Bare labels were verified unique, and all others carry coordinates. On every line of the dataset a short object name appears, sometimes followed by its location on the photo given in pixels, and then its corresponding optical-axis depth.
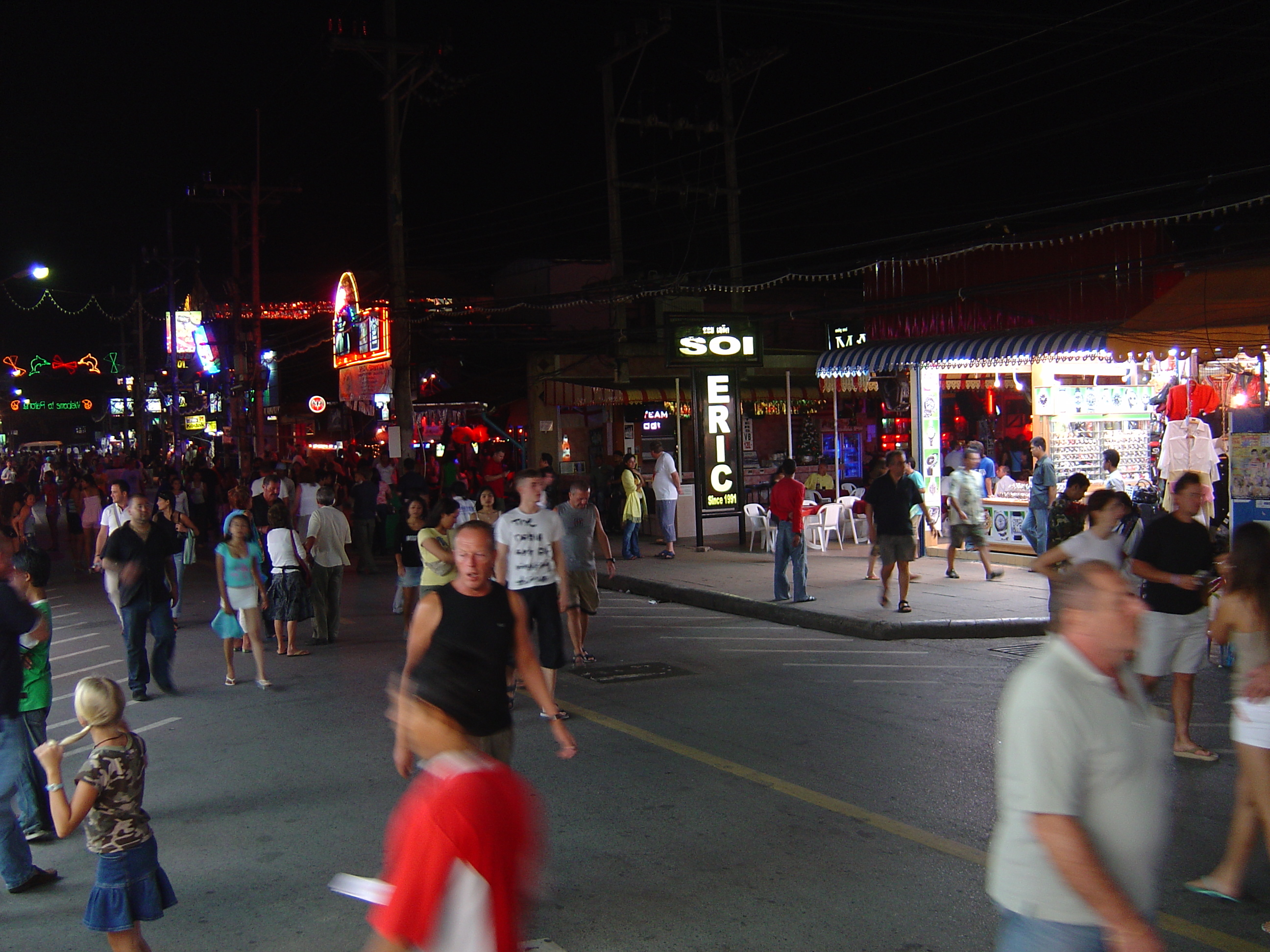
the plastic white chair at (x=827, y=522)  19.30
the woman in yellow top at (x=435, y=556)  8.69
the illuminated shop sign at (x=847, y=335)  19.41
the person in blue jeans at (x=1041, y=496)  14.90
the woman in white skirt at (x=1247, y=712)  4.57
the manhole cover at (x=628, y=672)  9.72
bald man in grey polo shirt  2.54
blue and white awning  15.02
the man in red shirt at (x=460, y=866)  2.40
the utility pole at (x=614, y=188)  22.81
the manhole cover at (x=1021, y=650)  10.59
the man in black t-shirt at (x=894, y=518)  12.54
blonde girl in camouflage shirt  4.02
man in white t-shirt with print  8.16
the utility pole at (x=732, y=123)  22.03
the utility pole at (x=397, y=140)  21.66
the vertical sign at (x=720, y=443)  20.22
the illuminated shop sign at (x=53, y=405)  106.99
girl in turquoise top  9.48
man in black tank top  4.64
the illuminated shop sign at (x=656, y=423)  28.42
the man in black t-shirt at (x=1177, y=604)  6.50
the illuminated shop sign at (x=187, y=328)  56.53
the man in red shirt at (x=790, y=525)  12.93
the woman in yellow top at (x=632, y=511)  18.55
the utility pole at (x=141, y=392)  51.65
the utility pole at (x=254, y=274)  33.41
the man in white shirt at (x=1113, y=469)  14.88
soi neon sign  19.44
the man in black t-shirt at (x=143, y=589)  9.12
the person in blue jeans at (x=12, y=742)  5.07
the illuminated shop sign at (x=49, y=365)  67.38
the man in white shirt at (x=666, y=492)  18.84
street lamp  21.08
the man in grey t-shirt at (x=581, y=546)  10.01
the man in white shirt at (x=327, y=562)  11.52
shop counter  16.48
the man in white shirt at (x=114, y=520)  10.23
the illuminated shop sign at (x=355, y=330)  25.20
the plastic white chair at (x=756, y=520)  19.73
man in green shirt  5.61
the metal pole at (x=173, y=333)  46.19
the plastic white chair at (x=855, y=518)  19.86
